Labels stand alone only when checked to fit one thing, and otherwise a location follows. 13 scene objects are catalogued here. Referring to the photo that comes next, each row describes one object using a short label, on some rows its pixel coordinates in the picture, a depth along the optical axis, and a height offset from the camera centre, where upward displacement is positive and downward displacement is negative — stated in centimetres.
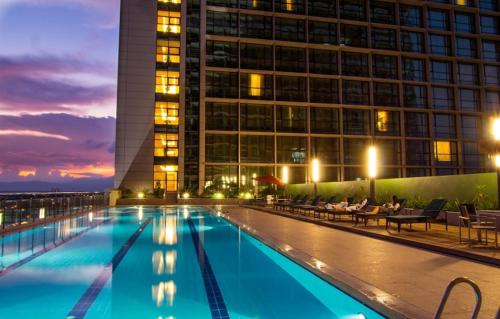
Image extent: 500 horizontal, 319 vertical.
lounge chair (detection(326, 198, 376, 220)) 1399 -67
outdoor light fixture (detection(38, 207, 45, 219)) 1565 -79
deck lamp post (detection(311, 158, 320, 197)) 2239 +119
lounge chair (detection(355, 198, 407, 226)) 1231 -72
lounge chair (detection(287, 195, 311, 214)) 1940 -55
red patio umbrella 2789 +98
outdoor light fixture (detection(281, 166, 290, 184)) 2962 +142
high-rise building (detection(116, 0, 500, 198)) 3806 +1072
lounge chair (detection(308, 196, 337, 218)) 1560 -63
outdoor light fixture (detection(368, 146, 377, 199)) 1672 +104
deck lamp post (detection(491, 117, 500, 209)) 1104 +160
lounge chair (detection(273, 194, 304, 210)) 2127 -51
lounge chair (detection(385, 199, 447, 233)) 1052 -68
